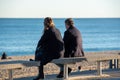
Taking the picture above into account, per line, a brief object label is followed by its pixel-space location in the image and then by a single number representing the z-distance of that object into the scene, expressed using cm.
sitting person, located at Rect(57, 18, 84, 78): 1361
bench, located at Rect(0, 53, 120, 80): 1218
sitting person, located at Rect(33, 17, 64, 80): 1298
